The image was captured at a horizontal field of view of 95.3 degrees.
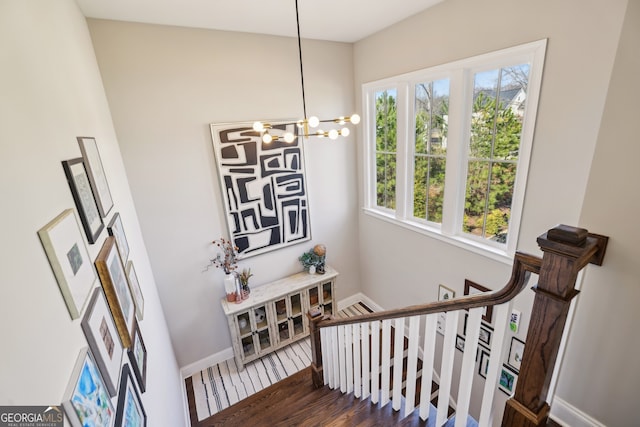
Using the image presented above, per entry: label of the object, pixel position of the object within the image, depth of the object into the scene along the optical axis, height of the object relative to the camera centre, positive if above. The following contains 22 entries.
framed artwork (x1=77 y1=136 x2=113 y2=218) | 1.33 -0.14
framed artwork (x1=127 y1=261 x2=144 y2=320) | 1.64 -0.84
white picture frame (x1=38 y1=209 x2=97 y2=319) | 0.78 -0.32
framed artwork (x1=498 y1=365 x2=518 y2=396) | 2.20 -1.98
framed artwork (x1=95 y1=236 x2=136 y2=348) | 1.17 -0.60
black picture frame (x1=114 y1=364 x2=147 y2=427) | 1.02 -0.95
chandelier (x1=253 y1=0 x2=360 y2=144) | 1.78 +0.04
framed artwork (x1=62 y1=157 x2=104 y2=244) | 1.08 -0.19
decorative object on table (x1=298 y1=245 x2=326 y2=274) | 3.65 -1.55
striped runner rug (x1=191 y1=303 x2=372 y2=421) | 2.98 -2.58
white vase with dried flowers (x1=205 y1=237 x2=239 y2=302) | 3.13 -1.30
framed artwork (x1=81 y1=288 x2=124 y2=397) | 0.92 -0.65
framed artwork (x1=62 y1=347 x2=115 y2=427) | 0.69 -0.63
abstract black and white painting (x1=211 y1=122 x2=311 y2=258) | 2.97 -0.56
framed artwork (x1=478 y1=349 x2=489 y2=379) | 2.56 -2.07
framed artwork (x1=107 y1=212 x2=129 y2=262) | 1.52 -0.49
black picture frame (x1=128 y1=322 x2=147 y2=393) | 1.33 -1.02
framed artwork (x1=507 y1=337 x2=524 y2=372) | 2.32 -1.83
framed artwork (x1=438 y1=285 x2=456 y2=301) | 2.89 -1.65
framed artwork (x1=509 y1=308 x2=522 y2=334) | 2.31 -1.55
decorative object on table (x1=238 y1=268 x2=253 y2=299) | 3.28 -1.57
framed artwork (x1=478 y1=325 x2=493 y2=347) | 2.47 -1.77
